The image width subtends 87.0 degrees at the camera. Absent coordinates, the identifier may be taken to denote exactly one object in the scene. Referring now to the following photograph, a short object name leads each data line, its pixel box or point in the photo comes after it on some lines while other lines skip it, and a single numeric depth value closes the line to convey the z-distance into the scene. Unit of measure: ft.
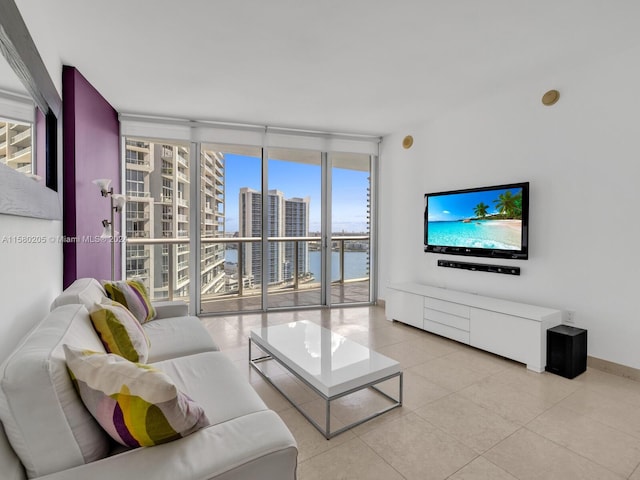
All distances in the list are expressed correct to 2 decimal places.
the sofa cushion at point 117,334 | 5.46
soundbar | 10.96
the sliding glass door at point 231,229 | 14.82
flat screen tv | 10.60
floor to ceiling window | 14.35
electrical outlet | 9.63
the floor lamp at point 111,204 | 10.38
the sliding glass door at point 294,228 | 15.65
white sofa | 3.05
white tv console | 9.14
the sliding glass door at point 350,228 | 16.58
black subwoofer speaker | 8.58
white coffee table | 6.41
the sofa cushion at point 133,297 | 8.13
